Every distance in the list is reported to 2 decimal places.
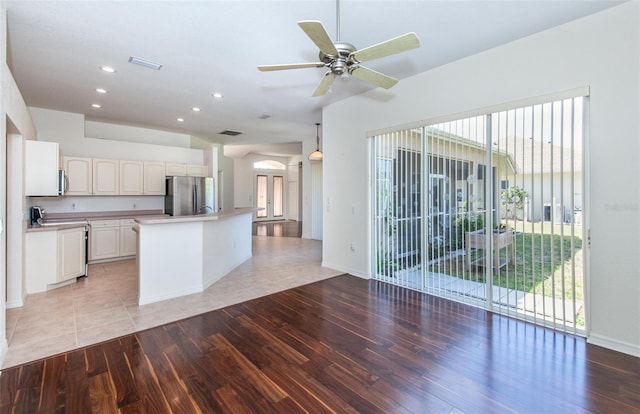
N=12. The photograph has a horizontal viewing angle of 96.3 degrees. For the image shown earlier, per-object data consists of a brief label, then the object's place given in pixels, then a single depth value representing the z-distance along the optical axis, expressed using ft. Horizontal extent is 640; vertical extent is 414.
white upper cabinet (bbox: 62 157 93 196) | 17.28
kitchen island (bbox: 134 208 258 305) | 11.23
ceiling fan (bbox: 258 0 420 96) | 6.24
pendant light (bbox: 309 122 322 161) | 21.90
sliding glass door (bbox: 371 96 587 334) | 8.82
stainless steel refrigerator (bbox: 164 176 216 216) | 20.34
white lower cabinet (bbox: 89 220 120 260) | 17.42
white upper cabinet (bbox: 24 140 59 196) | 13.14
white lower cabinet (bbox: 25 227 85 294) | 12.32
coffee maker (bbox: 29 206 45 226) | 13.82
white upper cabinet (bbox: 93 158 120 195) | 18.30
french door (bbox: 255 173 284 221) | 41.88
